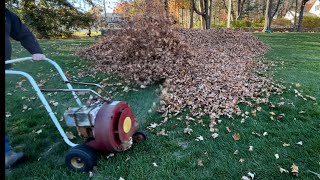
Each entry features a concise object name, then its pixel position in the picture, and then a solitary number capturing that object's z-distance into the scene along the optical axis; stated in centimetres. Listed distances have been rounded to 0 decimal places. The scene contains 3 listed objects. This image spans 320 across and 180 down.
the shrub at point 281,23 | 3634
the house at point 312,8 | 5267
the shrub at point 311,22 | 3281
